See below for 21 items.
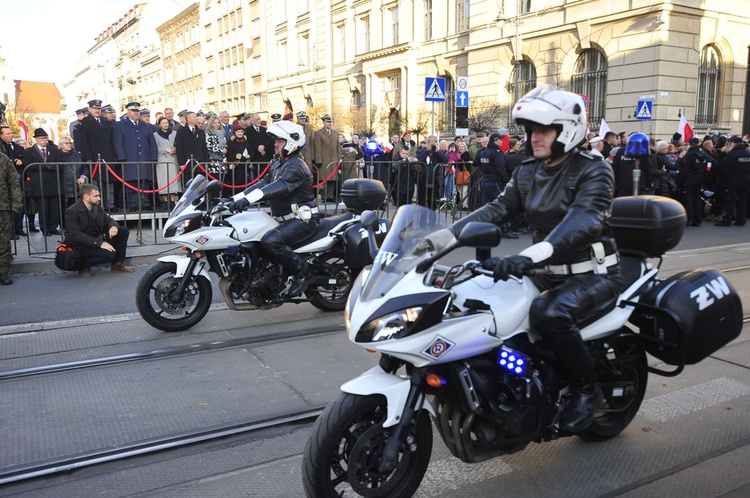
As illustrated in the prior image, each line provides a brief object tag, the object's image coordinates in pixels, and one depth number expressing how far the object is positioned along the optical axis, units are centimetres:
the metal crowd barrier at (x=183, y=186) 1076
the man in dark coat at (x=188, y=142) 1278
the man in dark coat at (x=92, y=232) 846
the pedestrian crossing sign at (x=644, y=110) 1650
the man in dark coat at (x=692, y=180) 1436
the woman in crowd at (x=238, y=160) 1211
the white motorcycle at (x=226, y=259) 593
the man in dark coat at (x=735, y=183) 1430
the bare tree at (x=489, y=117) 2809
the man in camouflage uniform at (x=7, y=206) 820
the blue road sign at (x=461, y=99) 1602
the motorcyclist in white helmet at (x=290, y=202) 614
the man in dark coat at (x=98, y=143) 1168
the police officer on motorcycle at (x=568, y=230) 303
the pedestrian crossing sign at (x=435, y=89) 1508
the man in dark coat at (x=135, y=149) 1187
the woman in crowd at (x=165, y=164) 1204
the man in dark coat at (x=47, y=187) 1033
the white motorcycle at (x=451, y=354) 277
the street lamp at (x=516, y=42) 2680
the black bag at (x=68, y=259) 839
